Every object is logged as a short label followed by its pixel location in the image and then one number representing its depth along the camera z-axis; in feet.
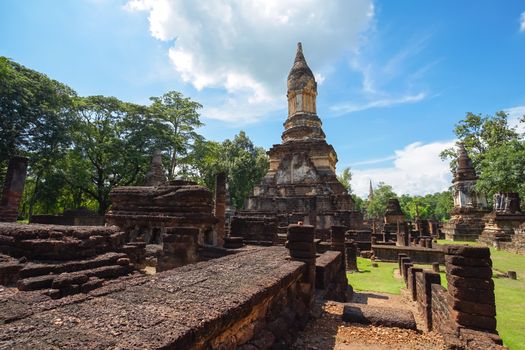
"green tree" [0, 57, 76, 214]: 59.21
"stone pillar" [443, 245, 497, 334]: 13.39
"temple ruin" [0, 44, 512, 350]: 6.61
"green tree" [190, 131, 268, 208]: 116.47
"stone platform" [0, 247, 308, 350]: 5.72
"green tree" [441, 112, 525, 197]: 60.18
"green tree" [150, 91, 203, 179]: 95.86
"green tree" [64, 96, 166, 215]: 80.48
